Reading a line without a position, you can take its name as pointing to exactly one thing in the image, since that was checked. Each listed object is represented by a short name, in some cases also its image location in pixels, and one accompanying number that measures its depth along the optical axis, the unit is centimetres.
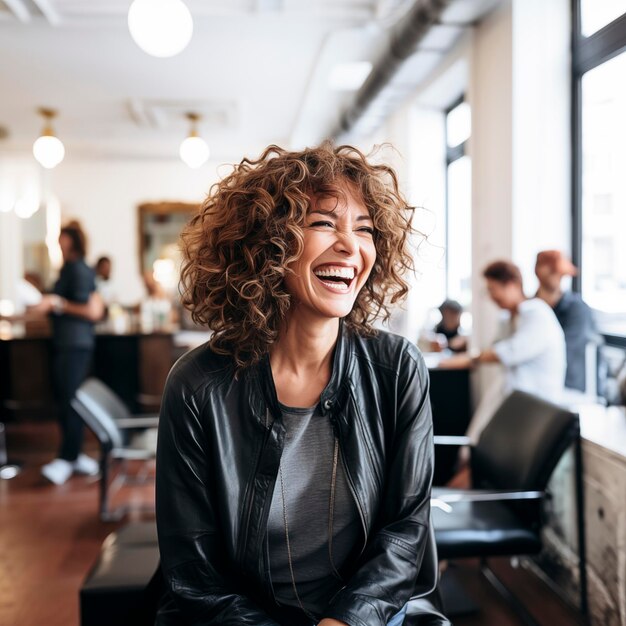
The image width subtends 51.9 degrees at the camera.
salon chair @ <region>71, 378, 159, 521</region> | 328
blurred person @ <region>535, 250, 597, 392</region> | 345
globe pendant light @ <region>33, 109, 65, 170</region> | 570
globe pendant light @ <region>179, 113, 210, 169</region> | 595
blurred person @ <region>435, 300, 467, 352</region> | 536
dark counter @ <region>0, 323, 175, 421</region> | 523
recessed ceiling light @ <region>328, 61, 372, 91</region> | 570
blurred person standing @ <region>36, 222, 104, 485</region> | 441
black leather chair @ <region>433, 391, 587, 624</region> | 210
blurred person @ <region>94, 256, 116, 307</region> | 787
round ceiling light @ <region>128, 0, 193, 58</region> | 275
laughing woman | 129
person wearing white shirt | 317
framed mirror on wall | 968
